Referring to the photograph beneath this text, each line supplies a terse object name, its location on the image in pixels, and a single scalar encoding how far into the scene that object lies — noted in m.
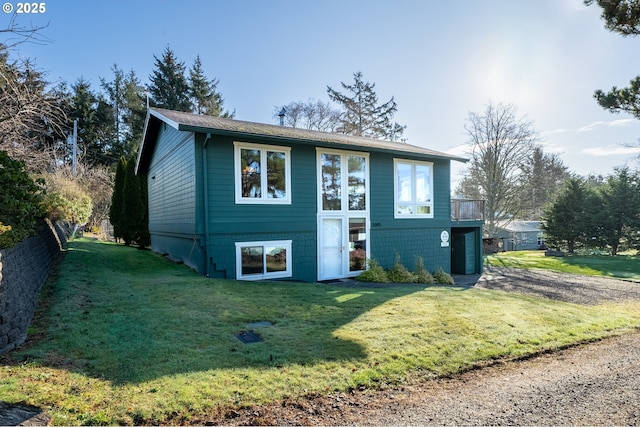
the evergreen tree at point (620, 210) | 22.78
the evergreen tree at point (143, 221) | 17.28
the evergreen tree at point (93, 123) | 29.02
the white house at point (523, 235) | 39.35
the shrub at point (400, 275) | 11.40
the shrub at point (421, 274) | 11.85
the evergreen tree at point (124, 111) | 30.73
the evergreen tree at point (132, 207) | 17.37
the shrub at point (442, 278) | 12.16
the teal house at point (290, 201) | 9.27
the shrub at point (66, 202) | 11.13
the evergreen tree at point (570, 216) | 24.56
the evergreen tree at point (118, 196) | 18.39
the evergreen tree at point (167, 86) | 32.41
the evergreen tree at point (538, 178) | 28.73
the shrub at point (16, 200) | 6.01
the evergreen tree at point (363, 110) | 32.19
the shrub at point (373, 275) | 10.95
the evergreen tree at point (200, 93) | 33.56
